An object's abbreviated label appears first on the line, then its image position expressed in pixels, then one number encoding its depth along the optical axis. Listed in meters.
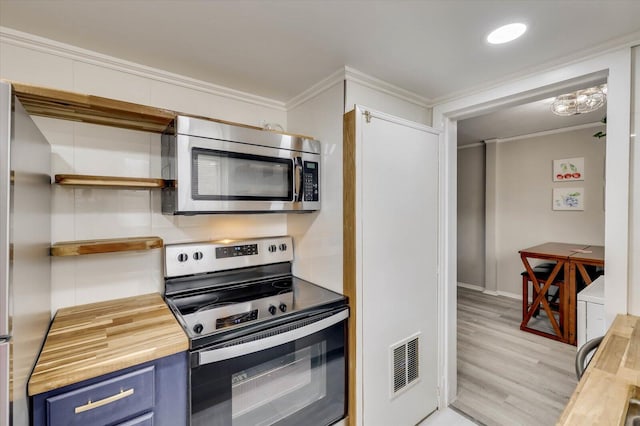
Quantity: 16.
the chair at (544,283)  3.21
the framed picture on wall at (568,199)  3.78
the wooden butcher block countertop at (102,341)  0.93
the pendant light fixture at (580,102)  2.24
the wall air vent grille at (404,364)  1.71
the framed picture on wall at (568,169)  3.77
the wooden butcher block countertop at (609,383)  0.76
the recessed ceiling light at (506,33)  1.25
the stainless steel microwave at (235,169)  1.35
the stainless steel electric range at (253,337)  1.18
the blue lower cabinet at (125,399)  0.91
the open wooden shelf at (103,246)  1.28
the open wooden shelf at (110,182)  1.27
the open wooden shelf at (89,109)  1.08
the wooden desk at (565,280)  3.00
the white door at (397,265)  1.56
